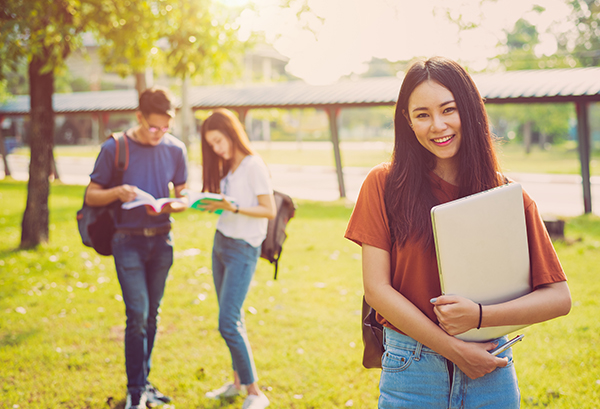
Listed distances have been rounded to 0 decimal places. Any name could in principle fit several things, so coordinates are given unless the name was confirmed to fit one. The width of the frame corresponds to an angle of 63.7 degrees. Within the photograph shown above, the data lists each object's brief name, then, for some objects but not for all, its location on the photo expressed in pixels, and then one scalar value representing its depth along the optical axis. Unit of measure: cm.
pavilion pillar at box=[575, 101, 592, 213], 1149
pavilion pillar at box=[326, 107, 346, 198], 1427
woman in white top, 328
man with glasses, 327
